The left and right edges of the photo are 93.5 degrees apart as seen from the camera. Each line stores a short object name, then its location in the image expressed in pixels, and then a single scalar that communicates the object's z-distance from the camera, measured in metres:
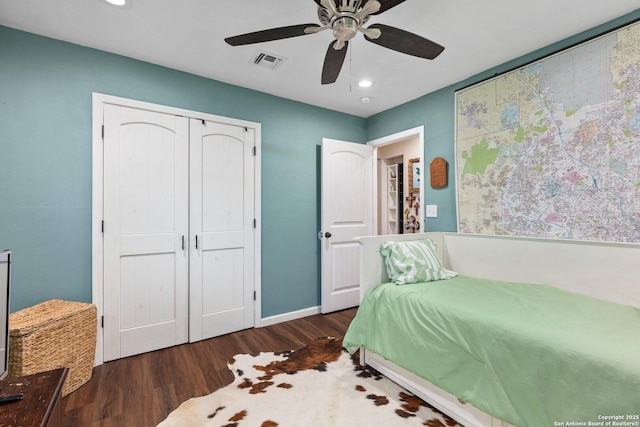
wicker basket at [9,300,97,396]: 1.71
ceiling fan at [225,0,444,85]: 1.47
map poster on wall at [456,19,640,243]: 1.96
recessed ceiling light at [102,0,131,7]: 1.83
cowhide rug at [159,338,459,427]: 1.67
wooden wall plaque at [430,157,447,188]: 3.06
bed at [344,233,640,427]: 1.22
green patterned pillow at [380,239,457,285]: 2.28
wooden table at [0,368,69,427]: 0.86
